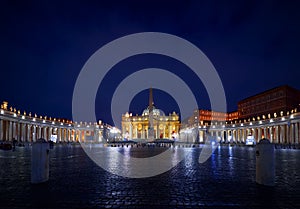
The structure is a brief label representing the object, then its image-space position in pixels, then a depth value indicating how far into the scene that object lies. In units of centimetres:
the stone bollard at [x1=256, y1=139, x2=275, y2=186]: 985
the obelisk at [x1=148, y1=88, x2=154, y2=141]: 8650
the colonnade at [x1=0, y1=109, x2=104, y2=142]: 7144
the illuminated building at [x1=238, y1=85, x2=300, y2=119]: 9788
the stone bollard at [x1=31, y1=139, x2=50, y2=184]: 1001
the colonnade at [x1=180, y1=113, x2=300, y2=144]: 7119
